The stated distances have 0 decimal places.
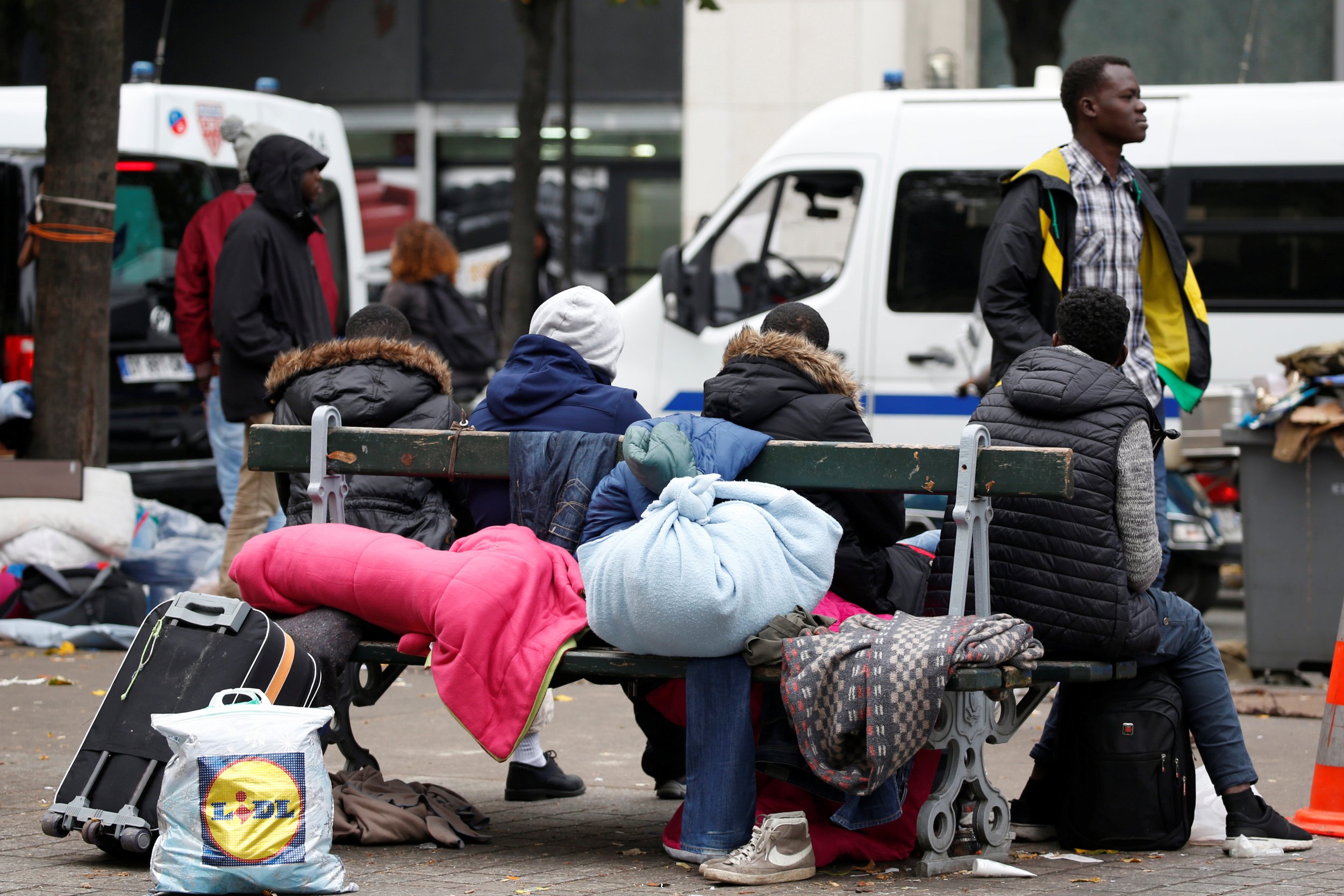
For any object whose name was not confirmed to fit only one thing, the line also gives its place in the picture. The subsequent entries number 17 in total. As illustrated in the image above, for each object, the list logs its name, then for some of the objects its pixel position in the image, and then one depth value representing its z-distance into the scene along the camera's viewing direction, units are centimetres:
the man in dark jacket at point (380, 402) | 1059
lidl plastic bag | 789
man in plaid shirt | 1172
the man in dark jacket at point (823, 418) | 941
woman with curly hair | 2252
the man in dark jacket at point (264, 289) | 1612
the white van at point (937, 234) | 1953
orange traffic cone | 1016
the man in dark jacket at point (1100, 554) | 886
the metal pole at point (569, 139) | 3378
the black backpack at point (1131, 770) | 942
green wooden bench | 854
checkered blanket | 809
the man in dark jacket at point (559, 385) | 1002
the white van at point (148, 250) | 2125
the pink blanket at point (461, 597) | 863
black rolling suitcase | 858
